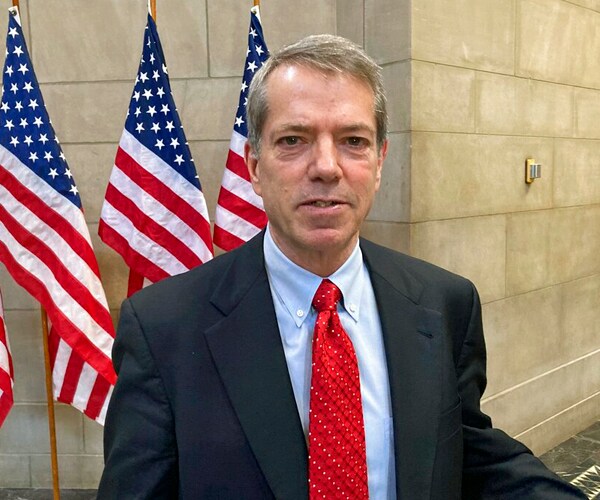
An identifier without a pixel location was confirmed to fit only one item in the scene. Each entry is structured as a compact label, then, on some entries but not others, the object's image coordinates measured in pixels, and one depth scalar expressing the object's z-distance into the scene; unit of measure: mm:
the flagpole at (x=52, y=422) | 3369
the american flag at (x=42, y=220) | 3035
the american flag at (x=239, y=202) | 3301
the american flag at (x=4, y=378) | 3135
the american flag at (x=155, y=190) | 3150
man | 1265
